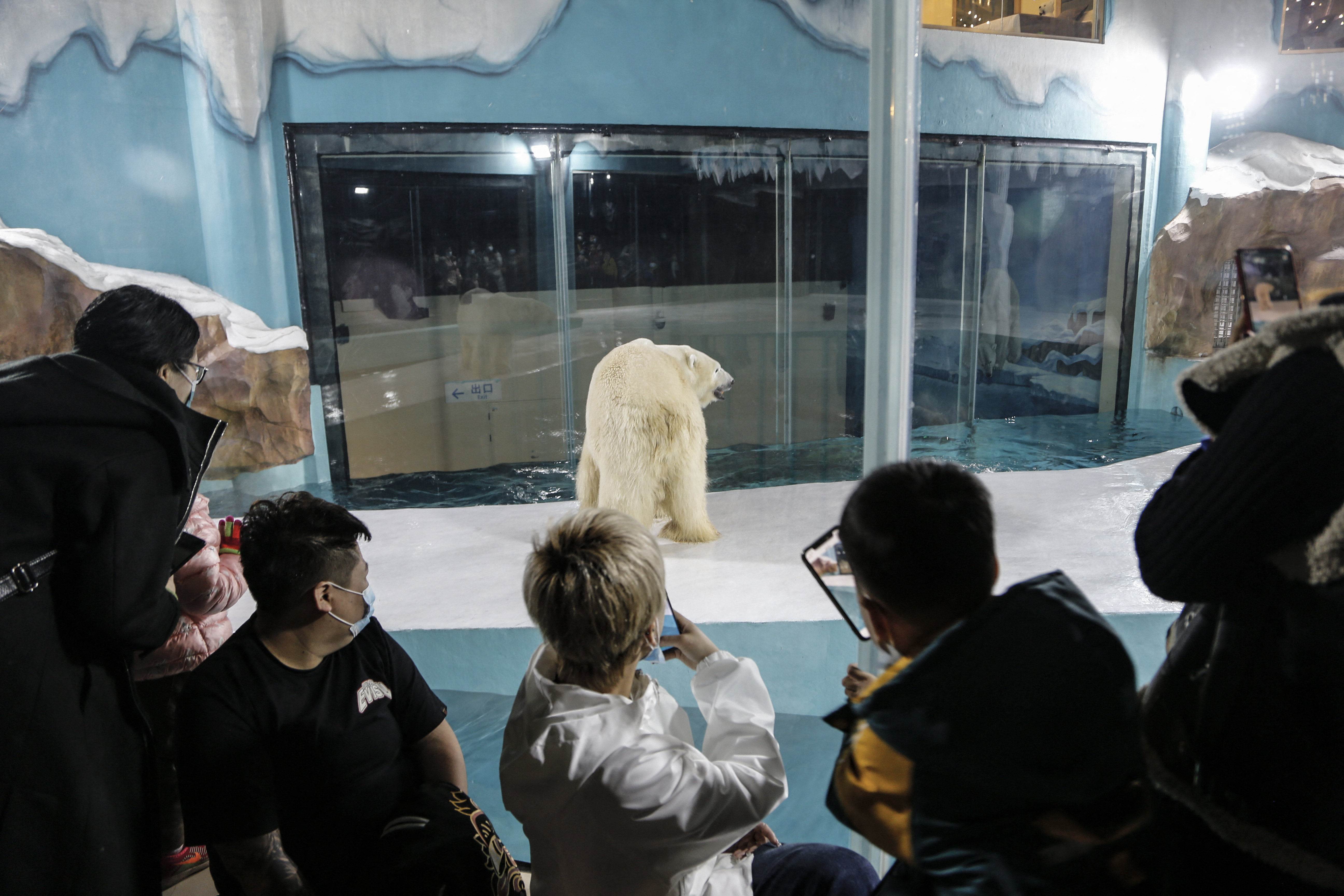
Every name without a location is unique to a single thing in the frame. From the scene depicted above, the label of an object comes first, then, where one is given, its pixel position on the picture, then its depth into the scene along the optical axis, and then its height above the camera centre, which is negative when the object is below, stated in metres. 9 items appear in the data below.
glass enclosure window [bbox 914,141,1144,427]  3.05 +0.00
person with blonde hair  0.91 -0.53
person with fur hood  0.68 -0.29
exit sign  4.31 -0.53
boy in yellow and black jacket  0.70 -0.39
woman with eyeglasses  1.11 -0.41
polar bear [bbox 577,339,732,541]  2.88 -0.52
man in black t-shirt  1.11 -0.63
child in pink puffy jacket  1.63 -0.72
